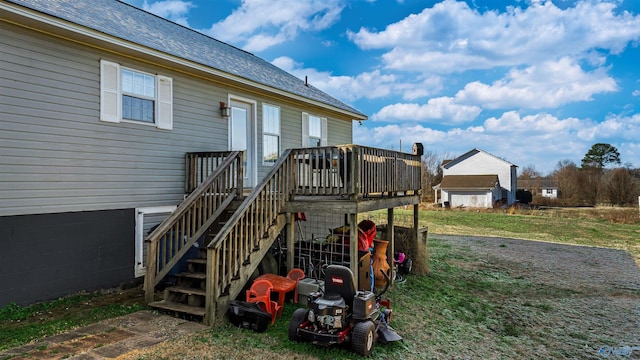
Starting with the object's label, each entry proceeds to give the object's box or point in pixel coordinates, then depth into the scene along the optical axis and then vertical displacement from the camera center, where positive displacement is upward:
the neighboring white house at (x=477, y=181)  38.06 +0.79
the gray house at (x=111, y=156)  5.45 +0.57
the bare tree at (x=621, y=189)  37.47 -0.08
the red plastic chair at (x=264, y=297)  5.31 -1.50
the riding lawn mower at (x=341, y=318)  4.42 -1.53
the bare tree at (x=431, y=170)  49.06 +2.58
